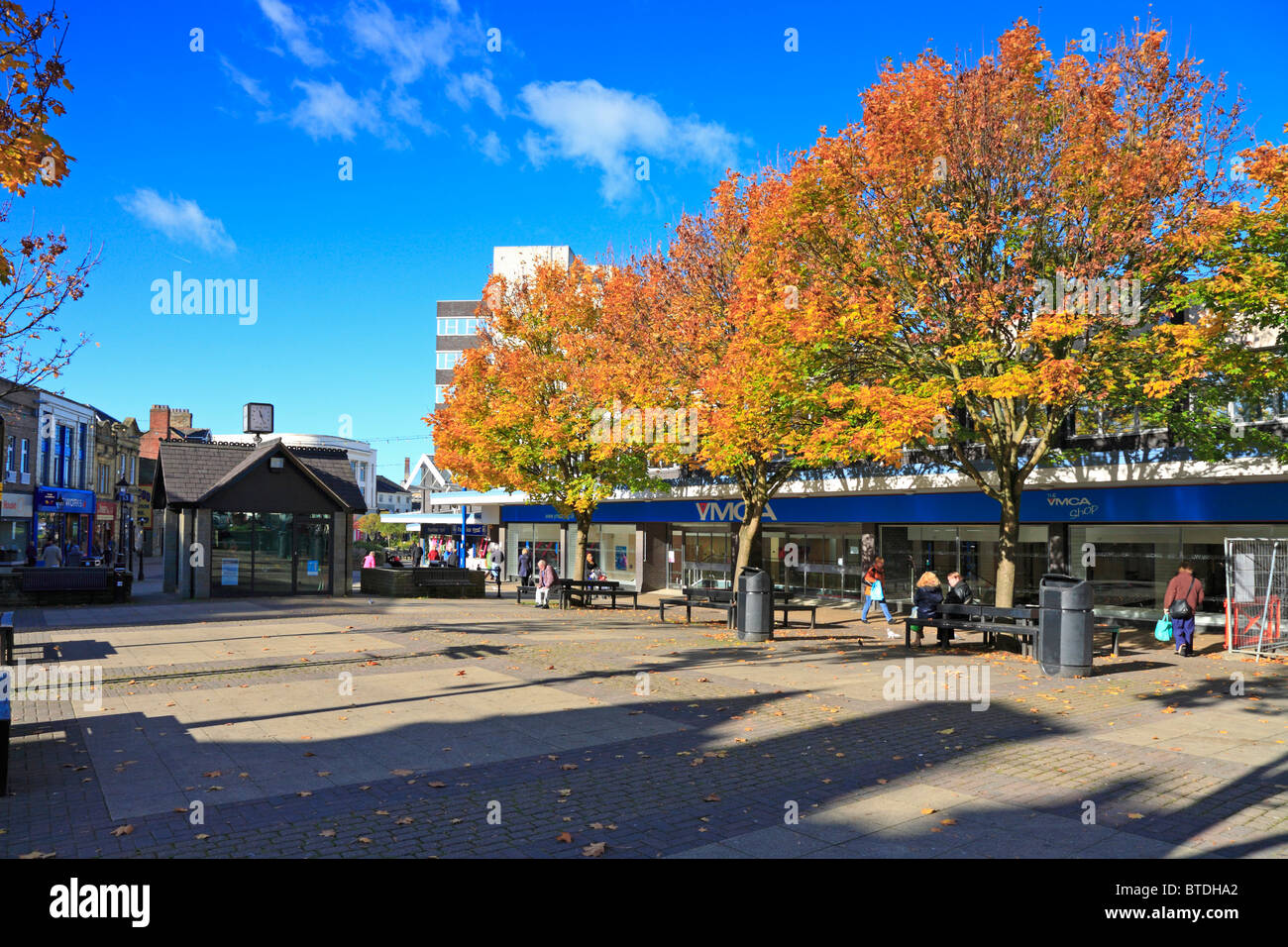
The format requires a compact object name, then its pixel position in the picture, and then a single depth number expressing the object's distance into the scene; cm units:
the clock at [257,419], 3741
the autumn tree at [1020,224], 1380
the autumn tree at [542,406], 2559
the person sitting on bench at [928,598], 1680
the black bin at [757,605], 1705
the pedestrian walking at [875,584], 2259
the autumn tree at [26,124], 685
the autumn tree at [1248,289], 1380
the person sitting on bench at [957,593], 1728
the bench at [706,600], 2044
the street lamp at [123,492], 3868
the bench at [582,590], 2492
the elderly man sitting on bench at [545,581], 2567
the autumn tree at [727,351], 1688
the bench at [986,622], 1512
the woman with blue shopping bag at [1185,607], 1577
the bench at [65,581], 2381
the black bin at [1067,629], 1286
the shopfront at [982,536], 1939
